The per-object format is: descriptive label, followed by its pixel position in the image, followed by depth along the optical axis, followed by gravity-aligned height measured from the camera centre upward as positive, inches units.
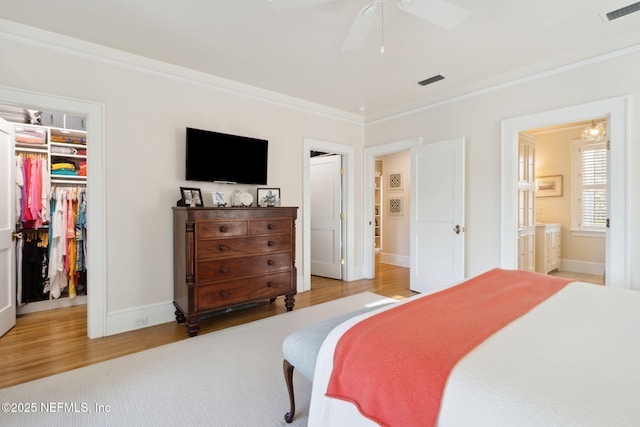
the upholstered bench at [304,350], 58.7 -27.5
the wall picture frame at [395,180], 256.7 +25.3
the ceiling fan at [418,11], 70.6 +47.8
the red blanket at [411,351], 38.3 -20.1
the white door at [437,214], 148.0 -2.1
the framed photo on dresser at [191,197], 124.6 +5.7
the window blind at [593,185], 202.6 +16.6
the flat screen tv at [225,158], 128.4 +23.6
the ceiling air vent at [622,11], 90.0 +59.7
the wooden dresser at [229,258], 111.7 -19.1
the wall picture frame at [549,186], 222.1 +17.9
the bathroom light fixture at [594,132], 172.6 +45.2
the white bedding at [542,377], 31.6 -19.7
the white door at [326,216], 196.7 -3.8
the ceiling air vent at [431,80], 138.4 +60.3
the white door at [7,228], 109.1 -6.1
